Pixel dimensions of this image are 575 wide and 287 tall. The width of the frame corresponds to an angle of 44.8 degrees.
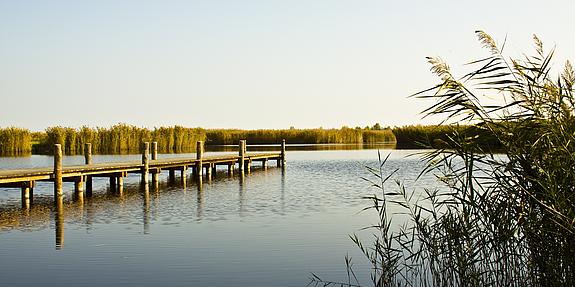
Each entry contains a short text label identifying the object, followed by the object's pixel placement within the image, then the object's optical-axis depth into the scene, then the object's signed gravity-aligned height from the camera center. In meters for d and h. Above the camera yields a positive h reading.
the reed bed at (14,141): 43.16 -0.30
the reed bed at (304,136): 63.72 -0.01
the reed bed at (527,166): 5.69 -0.25
